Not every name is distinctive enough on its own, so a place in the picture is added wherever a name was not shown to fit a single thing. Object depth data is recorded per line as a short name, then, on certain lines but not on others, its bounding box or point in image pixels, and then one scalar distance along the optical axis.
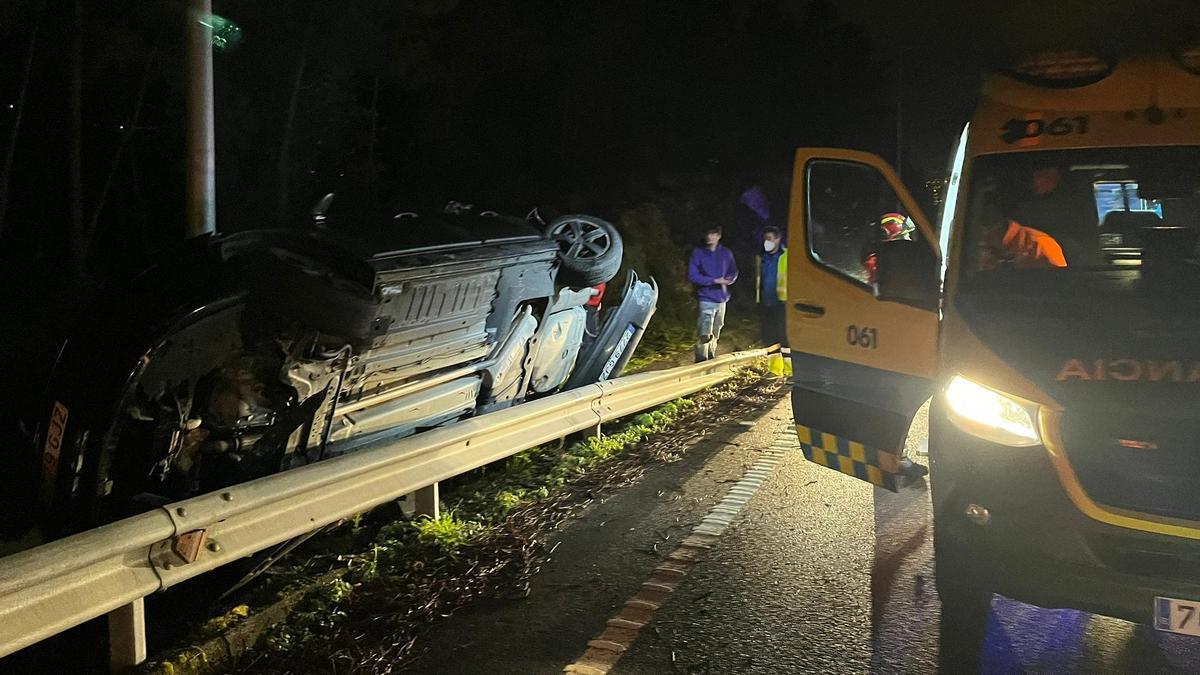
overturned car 3.97
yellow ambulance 3.22
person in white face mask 10.42
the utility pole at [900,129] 18.84
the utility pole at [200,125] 5.95
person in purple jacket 10.31
